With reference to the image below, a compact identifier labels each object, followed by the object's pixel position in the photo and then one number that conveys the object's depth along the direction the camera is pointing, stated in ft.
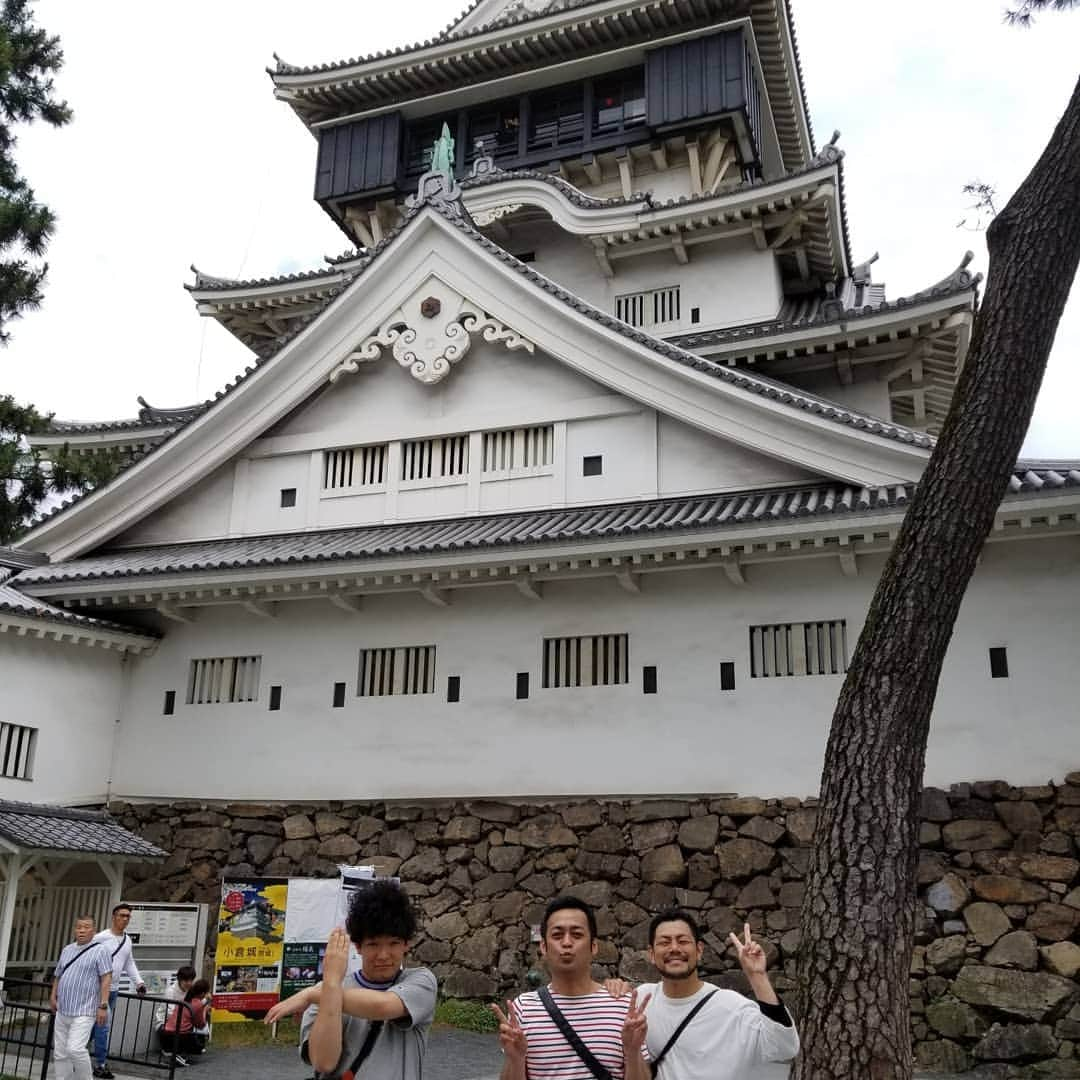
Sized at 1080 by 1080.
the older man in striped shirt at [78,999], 25.46
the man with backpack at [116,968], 28.17
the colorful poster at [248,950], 33.50
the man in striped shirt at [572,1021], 11.23
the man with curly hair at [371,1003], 10.44
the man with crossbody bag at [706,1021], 12.11
